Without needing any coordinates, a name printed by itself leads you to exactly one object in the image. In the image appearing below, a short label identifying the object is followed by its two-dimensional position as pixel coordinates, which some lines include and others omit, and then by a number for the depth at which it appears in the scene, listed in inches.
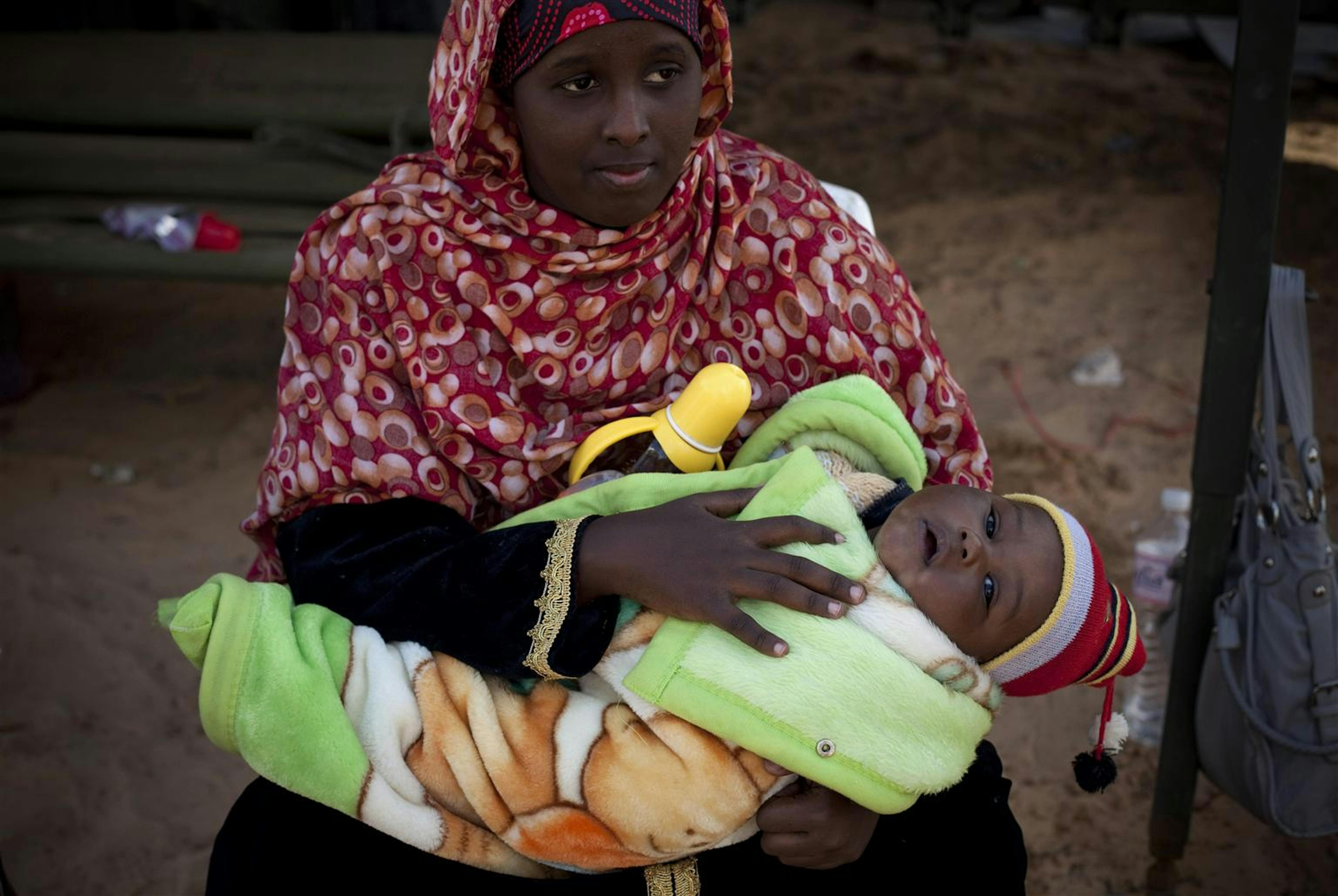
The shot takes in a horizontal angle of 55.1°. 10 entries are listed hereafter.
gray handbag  95.7
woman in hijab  72.6
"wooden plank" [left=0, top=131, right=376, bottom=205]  180.1
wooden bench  171.8
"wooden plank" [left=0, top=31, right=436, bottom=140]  185.0
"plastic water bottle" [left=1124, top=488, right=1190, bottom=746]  133.4
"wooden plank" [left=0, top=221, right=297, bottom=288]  168.6
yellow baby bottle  80.3
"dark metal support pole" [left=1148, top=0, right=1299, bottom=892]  89.8
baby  67.3
